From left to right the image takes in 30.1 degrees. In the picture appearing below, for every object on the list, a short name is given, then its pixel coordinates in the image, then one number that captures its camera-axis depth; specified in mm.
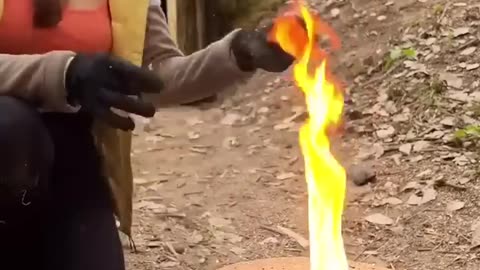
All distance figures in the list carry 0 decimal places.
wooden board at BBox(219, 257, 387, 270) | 1233
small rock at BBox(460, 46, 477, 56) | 2979
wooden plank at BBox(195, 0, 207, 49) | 3535
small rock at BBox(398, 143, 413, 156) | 2567
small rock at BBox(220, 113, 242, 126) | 3189
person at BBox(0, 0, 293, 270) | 1090
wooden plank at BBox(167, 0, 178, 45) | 3344
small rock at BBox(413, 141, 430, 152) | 2557
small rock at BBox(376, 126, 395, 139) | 2705
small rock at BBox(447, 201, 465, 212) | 2215
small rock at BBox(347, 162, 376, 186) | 2471
